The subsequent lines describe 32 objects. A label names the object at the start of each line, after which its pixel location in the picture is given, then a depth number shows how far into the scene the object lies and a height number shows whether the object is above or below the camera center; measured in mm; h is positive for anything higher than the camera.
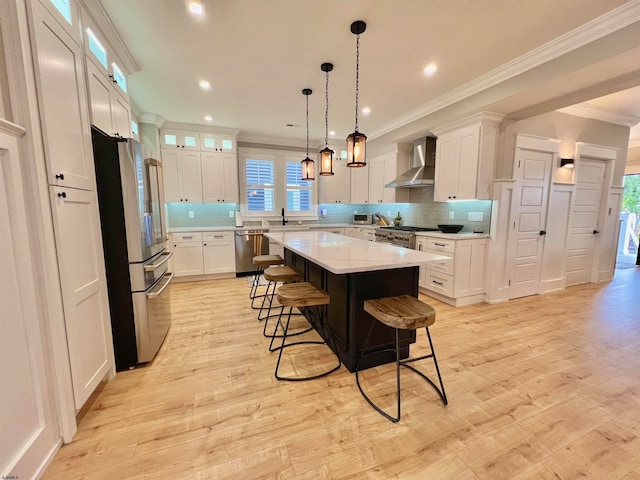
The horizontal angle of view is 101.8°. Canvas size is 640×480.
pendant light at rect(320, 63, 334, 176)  2770 +556
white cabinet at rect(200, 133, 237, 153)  4852 +1269
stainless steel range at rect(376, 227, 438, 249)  4070 -411
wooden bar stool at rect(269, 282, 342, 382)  2000 -677
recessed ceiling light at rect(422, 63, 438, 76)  2791 +1555
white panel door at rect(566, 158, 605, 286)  4176 -145
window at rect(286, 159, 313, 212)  5738 +443
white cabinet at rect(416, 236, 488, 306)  3449 -812
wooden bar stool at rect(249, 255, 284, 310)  3379 -661
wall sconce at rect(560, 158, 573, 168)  3877 +727
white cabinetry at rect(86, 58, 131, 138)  1931 +894
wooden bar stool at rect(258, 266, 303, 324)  2637 -662
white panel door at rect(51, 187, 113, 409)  1457 -480
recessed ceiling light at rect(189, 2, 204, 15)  1958 +1538
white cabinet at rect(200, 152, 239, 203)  4902 +624
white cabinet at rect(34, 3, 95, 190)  1343 +593
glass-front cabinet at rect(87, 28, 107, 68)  1944 +1272
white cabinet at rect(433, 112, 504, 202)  3373 +754
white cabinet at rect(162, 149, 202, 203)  4664 +624
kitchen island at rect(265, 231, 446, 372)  1896 -629
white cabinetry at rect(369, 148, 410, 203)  5055 +762
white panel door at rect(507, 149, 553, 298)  3607 -142
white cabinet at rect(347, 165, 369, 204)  5992 +584
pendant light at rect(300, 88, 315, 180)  3244 +522
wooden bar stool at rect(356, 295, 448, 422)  1576 -650
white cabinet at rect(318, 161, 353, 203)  5926 +557
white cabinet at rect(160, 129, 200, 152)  4617 +1263
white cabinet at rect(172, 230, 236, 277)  4551 -774
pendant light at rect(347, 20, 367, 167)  2251 +568
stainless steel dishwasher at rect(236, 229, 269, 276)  4891 -705
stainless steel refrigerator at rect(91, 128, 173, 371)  1901 -271
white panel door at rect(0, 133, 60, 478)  1114 -636
